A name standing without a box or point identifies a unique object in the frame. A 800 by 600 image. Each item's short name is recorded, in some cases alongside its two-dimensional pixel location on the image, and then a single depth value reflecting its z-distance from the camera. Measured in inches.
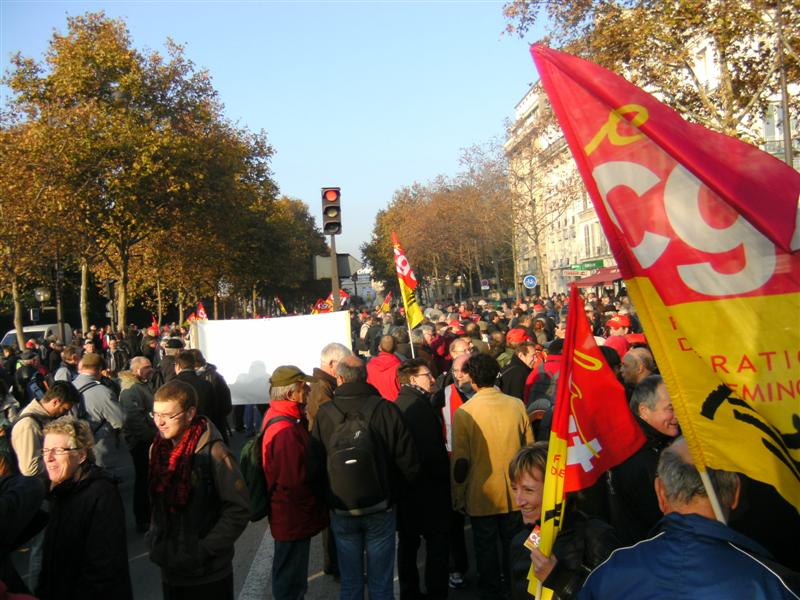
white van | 1130.0
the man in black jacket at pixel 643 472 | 145.3
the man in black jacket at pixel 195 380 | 333.7
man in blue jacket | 84.0
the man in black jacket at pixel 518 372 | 306.0
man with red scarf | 156.6
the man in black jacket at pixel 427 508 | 225.1
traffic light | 545.0
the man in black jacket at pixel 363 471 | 193.0
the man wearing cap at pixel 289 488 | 202.8
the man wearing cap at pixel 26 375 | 501.5
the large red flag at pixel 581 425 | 114.7
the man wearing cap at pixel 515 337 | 348.0
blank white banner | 430.6
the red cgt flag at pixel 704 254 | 89.2
